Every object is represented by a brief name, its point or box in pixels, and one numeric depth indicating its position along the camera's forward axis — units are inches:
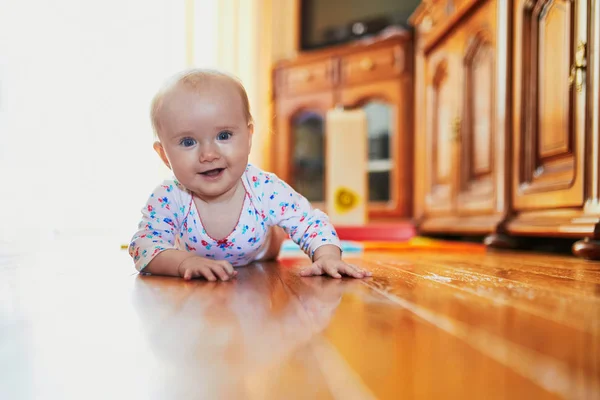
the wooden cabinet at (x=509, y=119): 45.2
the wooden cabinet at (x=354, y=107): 97.3
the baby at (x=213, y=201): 36.0
